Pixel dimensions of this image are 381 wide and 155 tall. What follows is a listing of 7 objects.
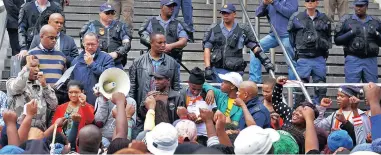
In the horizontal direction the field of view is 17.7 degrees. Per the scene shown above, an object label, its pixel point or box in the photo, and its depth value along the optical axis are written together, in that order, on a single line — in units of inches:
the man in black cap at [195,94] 536.1
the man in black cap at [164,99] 513.7
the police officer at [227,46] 605.9
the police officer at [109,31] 607.8
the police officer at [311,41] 629.0
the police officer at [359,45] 637.9
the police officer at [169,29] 606.5
